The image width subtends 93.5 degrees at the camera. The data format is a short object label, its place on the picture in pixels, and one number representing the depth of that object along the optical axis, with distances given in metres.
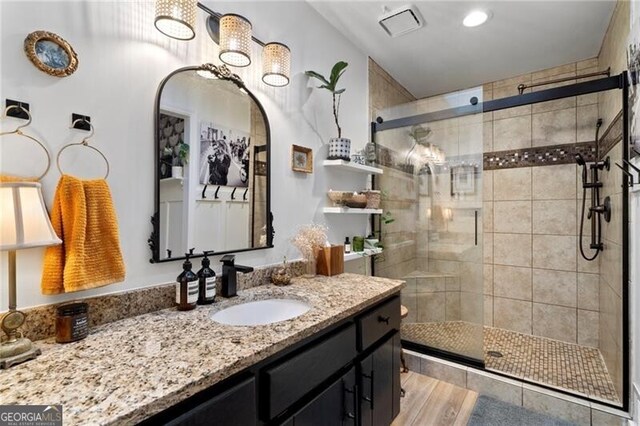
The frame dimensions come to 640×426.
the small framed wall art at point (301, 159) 1.89
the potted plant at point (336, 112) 2.01
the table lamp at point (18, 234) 0.78
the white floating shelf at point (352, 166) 2.11
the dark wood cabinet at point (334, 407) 1.04
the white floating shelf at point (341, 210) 2.10
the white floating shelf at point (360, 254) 2.22
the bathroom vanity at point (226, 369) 0.66
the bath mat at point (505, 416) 1.81
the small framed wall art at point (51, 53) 0.94
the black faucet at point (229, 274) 1.40
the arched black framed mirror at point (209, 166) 1.27
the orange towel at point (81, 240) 0.94
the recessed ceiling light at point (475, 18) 2.13
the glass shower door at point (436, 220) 2.42
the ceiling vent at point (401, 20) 2.10
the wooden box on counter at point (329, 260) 1.88
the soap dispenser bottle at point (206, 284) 1.29
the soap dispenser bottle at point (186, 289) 1.20
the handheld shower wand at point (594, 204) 2.41
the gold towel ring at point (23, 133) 0.89
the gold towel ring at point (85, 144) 0.99
